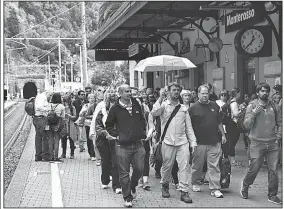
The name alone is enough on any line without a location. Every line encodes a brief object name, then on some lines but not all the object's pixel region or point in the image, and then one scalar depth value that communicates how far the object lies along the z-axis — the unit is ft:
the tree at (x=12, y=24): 290.68
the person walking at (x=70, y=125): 40.81
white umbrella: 35.94
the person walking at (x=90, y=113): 36.09
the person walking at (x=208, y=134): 25.57
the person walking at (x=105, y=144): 27.48
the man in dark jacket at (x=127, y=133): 23.65
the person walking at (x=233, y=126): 32.81
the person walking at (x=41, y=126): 38.32
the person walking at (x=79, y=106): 44.42
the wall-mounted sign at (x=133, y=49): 59.13
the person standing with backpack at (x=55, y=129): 37.99
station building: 39.17
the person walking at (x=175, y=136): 24.81
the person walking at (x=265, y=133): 23.88
